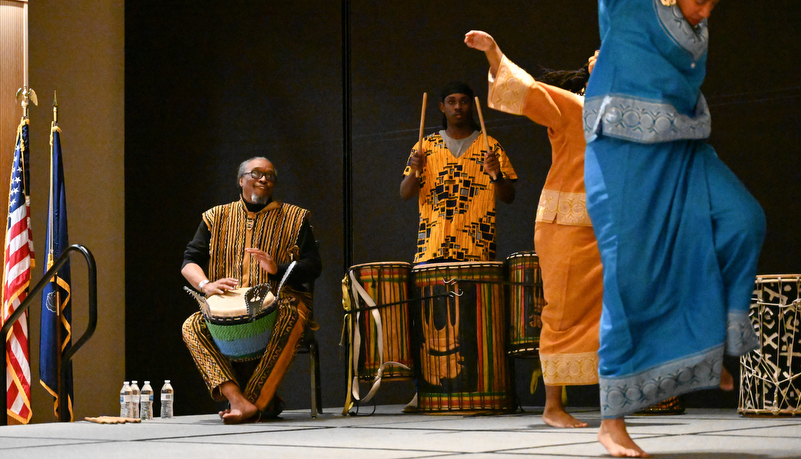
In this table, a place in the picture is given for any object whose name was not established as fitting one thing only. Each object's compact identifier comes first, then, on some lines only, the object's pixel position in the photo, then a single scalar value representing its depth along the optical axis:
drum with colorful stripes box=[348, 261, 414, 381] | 9.65
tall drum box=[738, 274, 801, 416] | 8.62
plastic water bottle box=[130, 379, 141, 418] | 10.42
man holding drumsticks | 9.58
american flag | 12.01
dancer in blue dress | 4.64
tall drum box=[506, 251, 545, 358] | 9.04
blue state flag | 12.00
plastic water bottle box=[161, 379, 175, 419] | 11.82
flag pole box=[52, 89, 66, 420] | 12.01
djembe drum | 8.62
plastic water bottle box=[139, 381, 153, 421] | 11.45
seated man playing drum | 8.77
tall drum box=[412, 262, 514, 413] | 9.18
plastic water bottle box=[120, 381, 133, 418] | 10.39
